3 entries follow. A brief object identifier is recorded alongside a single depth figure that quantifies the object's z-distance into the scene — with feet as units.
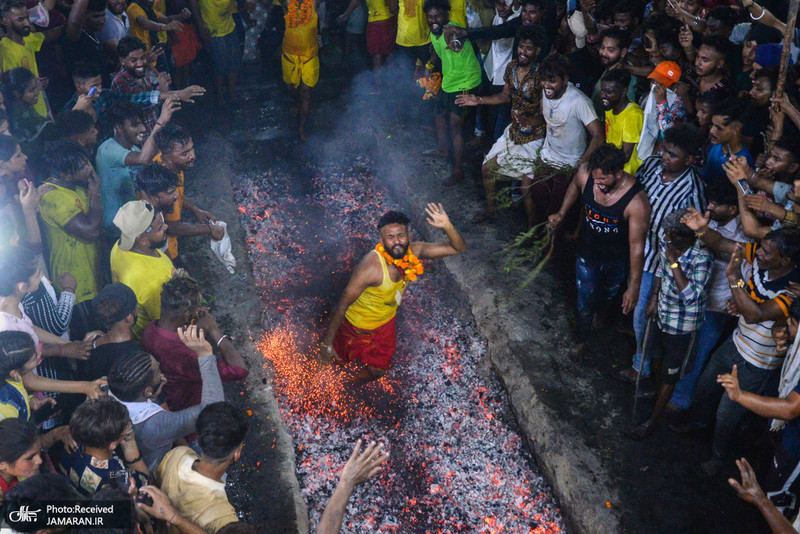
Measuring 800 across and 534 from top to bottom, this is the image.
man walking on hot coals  16.47
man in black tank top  15.90
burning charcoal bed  15.48
